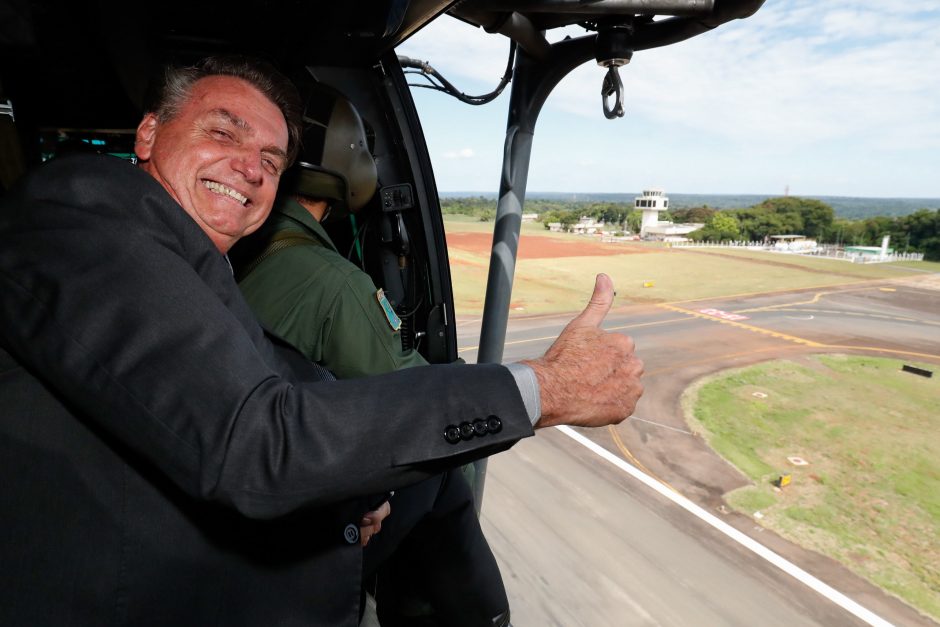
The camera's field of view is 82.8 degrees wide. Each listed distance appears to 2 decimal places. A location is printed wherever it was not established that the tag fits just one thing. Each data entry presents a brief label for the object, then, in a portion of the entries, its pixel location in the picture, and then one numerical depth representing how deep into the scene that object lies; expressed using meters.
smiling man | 0.48
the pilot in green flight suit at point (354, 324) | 1.21
